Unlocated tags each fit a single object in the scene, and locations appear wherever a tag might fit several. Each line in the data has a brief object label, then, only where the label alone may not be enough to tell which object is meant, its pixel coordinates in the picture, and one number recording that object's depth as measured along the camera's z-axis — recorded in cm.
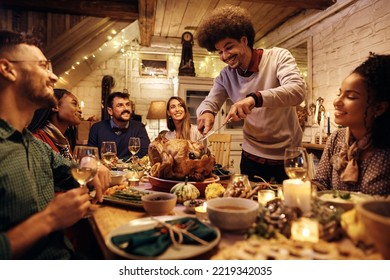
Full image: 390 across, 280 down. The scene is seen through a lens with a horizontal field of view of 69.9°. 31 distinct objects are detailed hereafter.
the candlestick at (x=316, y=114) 329
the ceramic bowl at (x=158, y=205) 84
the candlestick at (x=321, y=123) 302
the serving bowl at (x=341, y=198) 80
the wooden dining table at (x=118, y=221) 64
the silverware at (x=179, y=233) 62
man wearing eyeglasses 70
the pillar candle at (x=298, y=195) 76
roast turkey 121
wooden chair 324
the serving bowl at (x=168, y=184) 116
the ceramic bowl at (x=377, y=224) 46
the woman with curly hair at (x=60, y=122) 169
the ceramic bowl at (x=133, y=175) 143
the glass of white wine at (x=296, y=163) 93
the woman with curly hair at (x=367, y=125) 103
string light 449
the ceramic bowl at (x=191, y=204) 94
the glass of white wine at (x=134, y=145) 194
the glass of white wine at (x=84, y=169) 87
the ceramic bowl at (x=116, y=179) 130
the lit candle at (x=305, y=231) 67
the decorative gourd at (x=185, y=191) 104
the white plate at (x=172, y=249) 57
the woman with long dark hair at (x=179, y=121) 303
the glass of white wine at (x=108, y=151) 157
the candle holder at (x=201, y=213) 87
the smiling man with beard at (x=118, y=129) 308
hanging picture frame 480
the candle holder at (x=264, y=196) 95
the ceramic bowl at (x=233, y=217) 70
